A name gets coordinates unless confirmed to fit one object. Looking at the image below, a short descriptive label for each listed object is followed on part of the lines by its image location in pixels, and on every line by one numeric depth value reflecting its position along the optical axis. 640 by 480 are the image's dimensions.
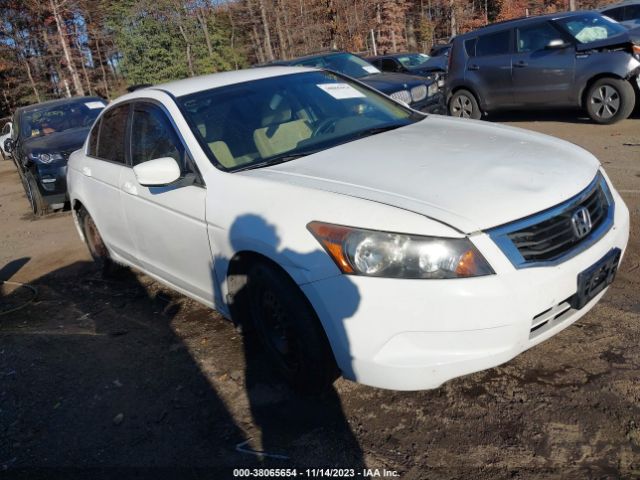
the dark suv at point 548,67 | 8.34
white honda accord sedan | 2.33
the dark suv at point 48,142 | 8.12
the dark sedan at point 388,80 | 7.84
